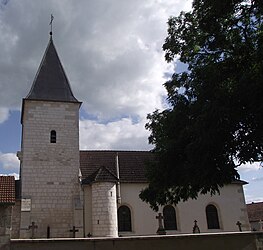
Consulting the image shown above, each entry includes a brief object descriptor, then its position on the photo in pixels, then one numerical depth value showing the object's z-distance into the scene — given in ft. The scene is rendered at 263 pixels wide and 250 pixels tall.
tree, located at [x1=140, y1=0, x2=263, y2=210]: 32.45
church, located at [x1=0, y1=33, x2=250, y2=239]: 64.80
